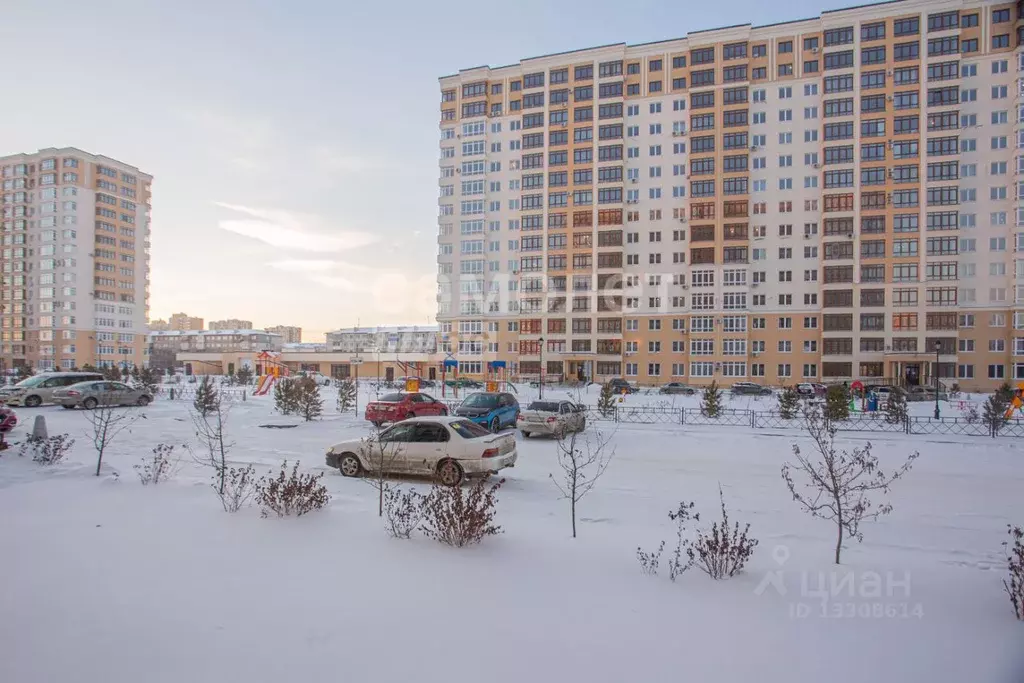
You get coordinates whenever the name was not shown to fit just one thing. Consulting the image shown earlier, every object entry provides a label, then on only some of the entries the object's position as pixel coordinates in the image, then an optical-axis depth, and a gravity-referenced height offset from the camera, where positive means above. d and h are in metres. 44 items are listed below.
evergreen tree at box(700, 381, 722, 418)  26.30 -2.87
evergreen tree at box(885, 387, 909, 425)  24.23 -2.85
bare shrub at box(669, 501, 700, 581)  6.43 -2.71
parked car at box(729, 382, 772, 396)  48.34 -3.97
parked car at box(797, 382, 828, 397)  47.39 -3.80
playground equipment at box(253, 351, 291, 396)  42.52 -2.78
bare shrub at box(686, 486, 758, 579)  6.39 -2.51
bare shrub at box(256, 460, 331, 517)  8.60 -2.52
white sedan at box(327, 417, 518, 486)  11.65 -2.36
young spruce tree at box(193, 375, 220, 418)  24.47 -2.72
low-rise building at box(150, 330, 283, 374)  101.62 -0.61
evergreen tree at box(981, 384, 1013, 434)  21.41 -2.72
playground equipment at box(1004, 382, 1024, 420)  25.11 -2.59
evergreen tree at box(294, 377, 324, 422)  25.20 -2.70
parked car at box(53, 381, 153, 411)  25.66 -2.56
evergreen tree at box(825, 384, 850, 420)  23.31 -2.53
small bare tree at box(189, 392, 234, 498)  10.24 -3.16
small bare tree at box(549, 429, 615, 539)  11.67 -3.25
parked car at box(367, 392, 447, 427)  22.48 -2.76
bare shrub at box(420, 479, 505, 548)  7.25 -2.40
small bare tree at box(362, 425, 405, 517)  11.78 -2.54
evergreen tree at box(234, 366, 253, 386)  58.59 -3.82
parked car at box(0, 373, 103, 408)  26.59 -2.45
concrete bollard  14.87 -2.43
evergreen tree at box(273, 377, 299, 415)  26.80 -2.86
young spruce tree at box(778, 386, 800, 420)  25.59 -2.87
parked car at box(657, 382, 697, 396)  49.88 -4.10
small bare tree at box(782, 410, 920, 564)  7.08 -3.03
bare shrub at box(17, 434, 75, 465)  12.49 -2.62
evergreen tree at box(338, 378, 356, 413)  29.27 -2.93
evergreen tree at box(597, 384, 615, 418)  27.59 -3.05
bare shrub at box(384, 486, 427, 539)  7.64 -2.62
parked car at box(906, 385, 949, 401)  43.75 -3.84
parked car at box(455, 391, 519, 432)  20.50 -2.58
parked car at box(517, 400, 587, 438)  19.20 -2.67
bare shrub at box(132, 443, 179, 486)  10.98 -2.83
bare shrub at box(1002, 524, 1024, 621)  5.40 -2.47
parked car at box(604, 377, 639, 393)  49.53 -3.98
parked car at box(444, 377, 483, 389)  57.63 -4.33
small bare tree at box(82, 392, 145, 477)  19.31 -3.28
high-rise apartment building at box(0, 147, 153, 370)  87.88 +13.77
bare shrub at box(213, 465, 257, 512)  8.88 -2.73
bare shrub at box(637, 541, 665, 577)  6.53 -2.70
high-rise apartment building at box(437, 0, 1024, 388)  56.69 +16.57
